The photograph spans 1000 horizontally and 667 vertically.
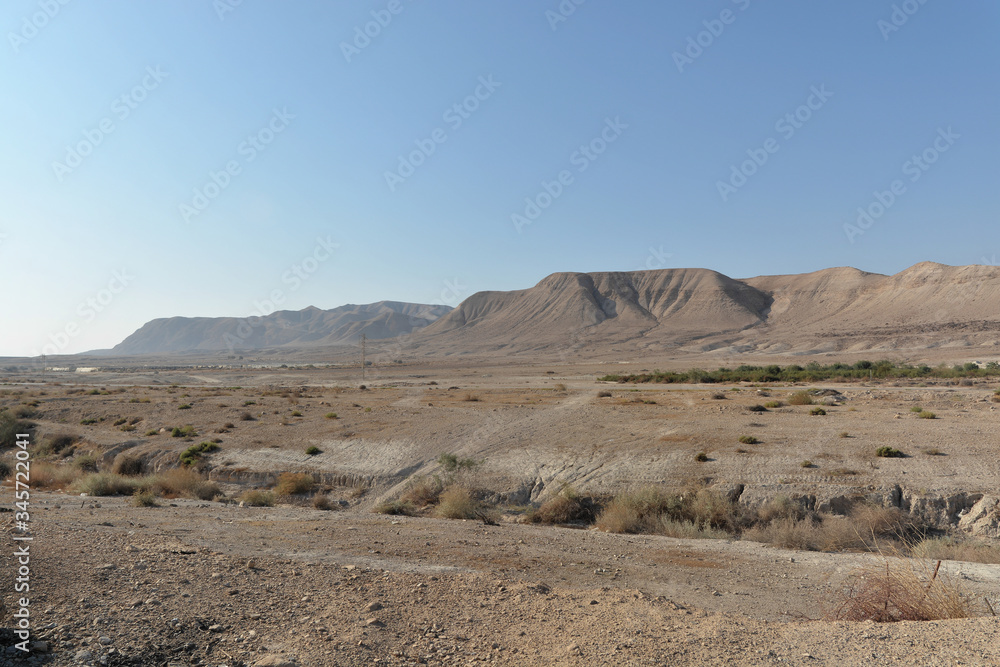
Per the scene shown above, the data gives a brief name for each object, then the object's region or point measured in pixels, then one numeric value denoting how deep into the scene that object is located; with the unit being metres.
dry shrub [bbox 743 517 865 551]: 12.11
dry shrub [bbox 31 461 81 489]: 18.83
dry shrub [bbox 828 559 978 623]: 5.69
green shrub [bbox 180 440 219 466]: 22.22
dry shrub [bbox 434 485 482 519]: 15.04
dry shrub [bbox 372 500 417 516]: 15.74
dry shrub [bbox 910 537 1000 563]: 10.68
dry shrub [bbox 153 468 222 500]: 17.53
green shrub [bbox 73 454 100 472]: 22.56
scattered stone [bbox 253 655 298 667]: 5.24
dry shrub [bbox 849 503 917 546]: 13.10
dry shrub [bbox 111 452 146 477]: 22.19
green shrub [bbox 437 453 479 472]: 18.88
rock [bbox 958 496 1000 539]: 13.16
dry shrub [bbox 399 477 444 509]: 17.33
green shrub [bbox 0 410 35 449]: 26.94
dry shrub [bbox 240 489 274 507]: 16.53
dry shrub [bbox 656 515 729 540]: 12.79
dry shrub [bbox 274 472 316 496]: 18.75
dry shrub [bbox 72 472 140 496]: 16.97
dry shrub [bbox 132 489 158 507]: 14.73
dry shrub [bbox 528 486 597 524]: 15.36
